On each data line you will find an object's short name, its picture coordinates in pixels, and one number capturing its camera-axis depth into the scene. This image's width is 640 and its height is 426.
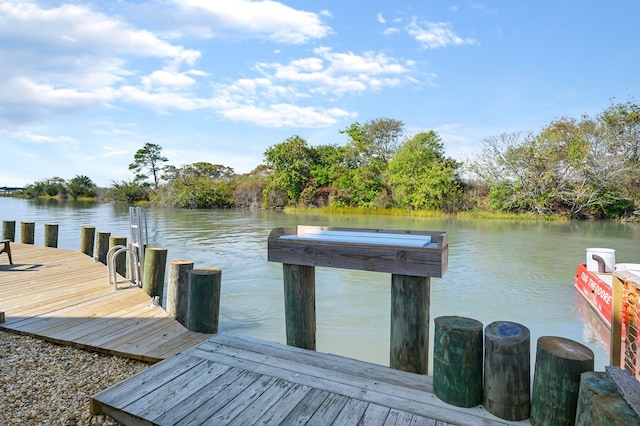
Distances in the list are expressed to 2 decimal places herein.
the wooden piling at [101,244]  7.61
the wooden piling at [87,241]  8.38
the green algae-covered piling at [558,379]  1.81
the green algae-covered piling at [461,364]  2.07
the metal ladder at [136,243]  5.28
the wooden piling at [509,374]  1.99
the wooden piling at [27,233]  9.62
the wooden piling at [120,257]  6.97
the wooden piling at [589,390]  1.62
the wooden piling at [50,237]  9.27
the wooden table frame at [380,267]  2.45
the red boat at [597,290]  5.51
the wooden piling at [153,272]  5.01
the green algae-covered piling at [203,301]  3.28
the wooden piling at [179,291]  3.97
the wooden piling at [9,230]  9.61
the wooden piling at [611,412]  1.44
